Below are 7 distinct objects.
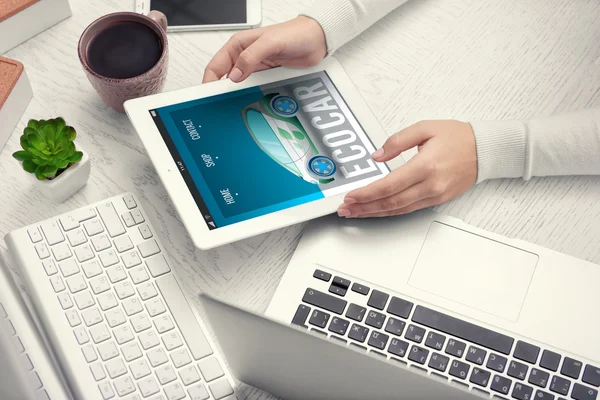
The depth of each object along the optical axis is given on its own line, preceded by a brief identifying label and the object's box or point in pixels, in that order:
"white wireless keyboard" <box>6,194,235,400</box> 0.61
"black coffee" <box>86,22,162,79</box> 0.71
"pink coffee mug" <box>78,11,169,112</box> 0.70
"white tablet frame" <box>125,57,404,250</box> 0.66
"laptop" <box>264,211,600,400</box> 0.63
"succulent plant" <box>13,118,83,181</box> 0.65
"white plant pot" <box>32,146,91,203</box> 0.68
